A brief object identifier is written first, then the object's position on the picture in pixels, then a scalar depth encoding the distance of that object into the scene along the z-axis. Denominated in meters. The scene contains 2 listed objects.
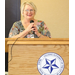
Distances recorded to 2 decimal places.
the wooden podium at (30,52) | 3.46
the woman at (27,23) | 4.29
